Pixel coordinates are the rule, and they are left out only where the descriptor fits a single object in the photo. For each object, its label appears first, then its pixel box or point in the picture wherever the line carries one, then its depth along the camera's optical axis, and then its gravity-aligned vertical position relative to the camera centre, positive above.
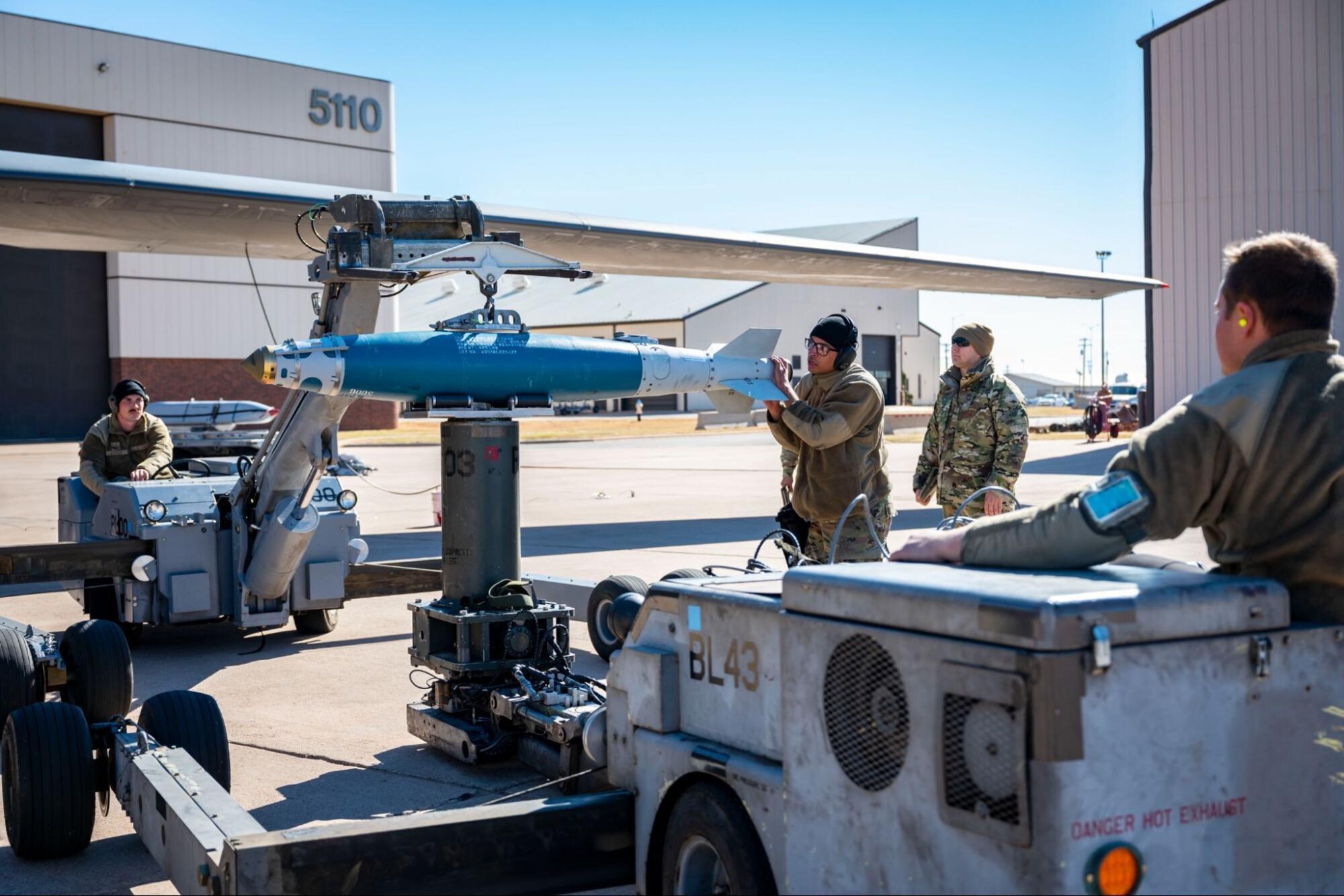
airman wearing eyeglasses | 6.18 -0.05
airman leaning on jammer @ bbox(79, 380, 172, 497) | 9.34 -0.09
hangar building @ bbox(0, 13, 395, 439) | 37.62 +8.44
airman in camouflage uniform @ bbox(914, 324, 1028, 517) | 7.48 +0.00
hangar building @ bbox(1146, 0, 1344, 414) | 25.73 +5.89
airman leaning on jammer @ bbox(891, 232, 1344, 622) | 2.80 -0.11
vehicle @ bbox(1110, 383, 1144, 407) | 97.34 +2.96
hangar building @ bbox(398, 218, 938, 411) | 60.06 +6.18
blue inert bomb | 6.11 +0.32
